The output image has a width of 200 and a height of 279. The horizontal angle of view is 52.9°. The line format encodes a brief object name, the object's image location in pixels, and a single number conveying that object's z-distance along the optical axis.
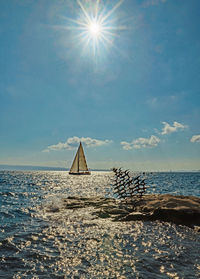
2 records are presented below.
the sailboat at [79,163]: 107.32
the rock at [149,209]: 13.61
